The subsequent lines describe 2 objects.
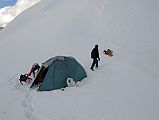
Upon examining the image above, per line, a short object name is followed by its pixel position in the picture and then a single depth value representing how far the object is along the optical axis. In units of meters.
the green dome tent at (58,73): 17.65
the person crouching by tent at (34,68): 20.05
